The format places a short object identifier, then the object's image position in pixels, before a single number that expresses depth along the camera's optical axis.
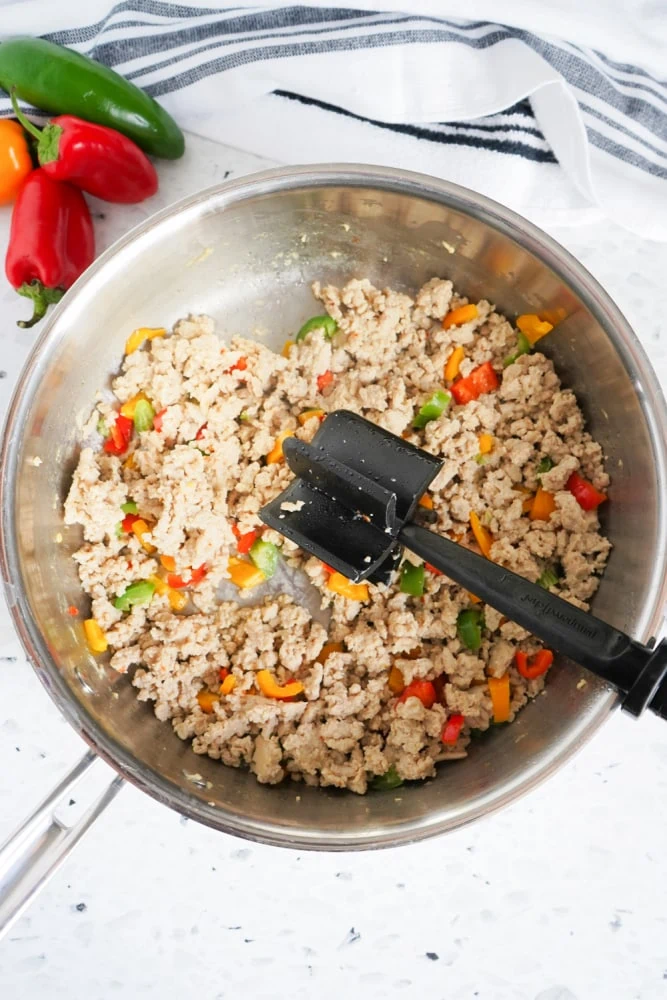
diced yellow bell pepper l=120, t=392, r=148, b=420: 0.57
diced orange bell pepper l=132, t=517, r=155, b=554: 0.56
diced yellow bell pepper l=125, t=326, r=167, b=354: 0.57
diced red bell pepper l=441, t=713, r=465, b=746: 0.54
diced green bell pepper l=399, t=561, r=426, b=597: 0.55
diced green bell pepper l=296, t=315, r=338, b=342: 0.59
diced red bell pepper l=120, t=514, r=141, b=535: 0.56
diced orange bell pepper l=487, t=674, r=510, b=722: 0.54
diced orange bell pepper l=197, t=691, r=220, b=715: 0.56
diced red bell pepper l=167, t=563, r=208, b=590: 0.56
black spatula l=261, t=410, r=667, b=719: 0.50
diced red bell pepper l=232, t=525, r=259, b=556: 0.57
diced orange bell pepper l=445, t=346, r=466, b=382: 0.57
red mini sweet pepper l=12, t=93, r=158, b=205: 0.57
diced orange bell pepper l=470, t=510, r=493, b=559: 0.55
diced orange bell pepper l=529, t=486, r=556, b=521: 0.55
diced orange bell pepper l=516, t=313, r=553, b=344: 0.55
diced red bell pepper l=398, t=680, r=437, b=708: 0.54
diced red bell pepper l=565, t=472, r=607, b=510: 0.55
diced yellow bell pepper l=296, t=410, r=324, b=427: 0.57
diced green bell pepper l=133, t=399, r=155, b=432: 0.57
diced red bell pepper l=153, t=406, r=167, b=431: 0.57
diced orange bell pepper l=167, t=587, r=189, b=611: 0.57
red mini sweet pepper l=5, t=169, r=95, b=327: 0.57
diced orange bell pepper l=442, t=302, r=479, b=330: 0.57
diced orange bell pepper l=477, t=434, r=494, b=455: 0.56
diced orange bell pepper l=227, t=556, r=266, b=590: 0.57
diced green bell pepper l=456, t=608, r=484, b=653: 0.55
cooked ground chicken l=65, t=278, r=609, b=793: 0.54
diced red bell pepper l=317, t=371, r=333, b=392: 0.58
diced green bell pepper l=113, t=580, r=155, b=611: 0.56
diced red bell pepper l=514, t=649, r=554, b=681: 0.54
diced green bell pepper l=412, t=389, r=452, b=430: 0.57
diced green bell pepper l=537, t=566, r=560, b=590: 0.54
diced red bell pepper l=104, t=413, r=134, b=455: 0.57
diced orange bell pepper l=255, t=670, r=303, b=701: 0.55
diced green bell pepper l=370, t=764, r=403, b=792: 0.54
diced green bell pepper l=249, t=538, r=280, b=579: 0.57
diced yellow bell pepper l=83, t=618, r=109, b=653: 0.55
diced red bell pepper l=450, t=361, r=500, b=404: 0.57
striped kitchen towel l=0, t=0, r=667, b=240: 0.56
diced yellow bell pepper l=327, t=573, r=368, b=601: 0.56
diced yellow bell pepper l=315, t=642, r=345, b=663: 0.56
